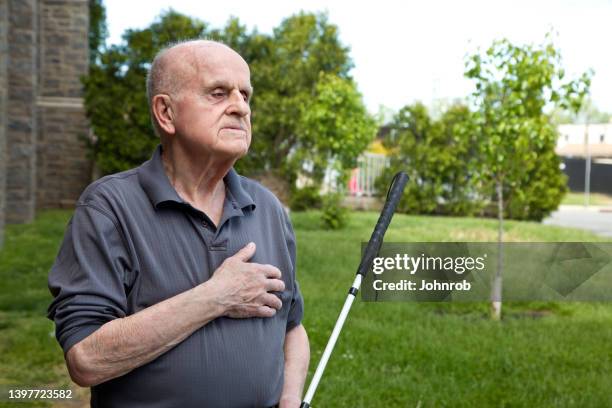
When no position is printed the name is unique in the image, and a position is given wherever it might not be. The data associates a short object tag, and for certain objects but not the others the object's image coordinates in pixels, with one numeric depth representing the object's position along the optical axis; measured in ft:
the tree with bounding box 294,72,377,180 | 42.86
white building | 107.96
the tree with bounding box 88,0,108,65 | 71.61
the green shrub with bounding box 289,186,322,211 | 53.52
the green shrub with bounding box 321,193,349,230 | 39.73
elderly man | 4.74
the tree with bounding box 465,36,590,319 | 20.75
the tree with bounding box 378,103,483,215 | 51.49
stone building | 53.16
